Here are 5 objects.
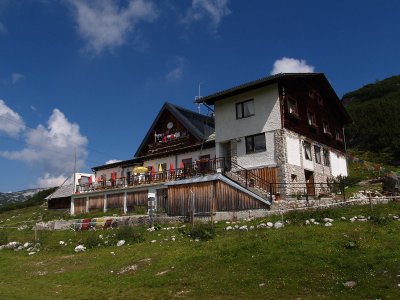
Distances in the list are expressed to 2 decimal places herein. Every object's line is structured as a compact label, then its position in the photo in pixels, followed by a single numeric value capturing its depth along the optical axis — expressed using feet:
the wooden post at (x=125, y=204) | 132.15
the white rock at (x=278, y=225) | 65.24
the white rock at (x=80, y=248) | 75.20
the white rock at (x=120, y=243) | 74.38
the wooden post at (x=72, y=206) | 155.99
